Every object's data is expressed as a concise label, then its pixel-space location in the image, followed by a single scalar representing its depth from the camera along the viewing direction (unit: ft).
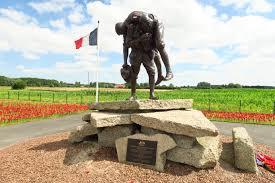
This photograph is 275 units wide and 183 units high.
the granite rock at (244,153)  13.38
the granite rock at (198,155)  12.79
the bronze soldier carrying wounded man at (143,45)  15.93
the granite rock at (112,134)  14.94
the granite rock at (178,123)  12.54
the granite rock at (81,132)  15.64
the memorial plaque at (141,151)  13.17
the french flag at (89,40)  31.34
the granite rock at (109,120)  14.28
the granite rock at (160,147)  12.92
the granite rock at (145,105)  15.08
